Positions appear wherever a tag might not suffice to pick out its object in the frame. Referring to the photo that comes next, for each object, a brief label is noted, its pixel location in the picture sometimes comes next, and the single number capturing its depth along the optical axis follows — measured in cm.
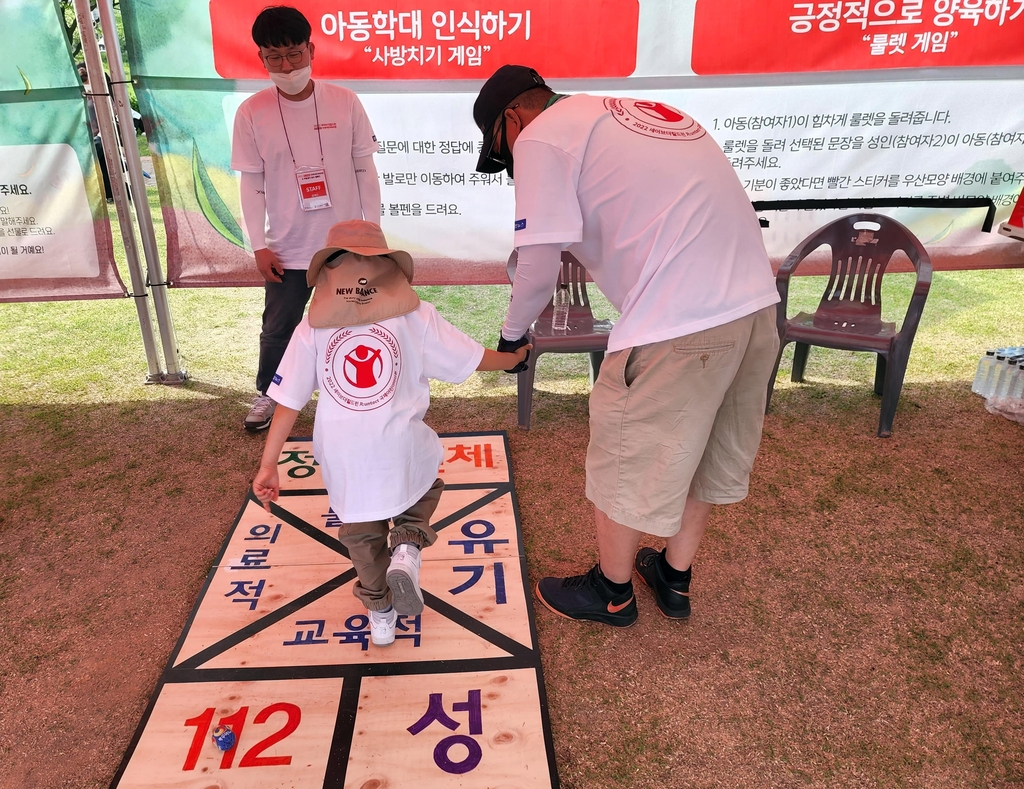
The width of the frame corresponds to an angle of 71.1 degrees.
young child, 194
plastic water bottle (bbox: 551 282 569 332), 382
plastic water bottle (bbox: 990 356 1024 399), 391
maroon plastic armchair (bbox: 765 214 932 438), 355
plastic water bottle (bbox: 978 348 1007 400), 399
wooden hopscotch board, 193
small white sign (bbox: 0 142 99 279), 387
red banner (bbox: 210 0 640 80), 387
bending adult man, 180
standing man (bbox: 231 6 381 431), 322
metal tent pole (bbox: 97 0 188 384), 361
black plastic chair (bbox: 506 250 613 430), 365
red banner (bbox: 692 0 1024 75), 396
